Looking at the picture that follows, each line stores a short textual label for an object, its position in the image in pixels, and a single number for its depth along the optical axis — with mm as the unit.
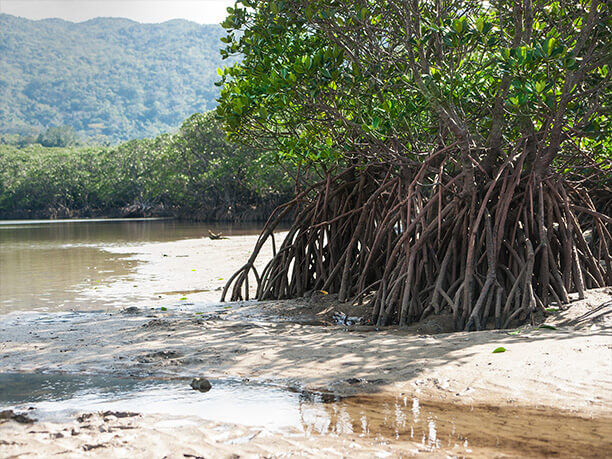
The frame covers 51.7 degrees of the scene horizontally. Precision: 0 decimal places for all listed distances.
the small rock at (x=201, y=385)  4457
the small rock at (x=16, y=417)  3836
